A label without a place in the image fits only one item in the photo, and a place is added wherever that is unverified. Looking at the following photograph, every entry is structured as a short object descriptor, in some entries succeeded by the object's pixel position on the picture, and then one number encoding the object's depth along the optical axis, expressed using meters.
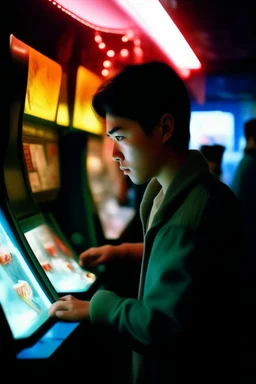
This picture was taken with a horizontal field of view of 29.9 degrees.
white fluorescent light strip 2.20
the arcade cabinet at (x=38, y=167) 2.05
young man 1.25
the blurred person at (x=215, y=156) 4.66
